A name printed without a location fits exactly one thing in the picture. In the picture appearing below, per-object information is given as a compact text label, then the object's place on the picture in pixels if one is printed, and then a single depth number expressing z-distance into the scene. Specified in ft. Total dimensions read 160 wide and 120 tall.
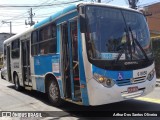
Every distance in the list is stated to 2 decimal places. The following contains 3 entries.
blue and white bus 22.89
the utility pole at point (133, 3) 75.63
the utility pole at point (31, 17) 166.15
